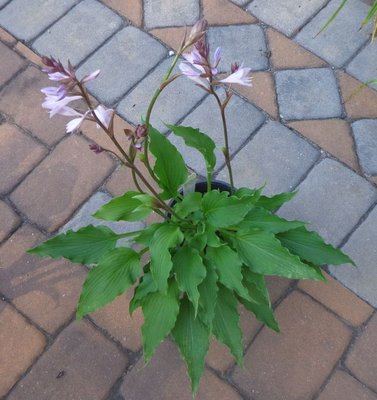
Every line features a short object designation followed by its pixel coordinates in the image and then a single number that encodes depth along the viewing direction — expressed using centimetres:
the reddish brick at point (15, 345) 146
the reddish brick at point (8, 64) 195
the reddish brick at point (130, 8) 203
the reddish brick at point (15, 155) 175
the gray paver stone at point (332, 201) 161
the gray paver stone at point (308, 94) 180
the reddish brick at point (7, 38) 200
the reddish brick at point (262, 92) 182
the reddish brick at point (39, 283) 154
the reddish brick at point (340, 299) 149
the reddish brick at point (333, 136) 172
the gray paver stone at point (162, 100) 183
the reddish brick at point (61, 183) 169
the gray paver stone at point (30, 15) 202
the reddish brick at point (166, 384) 141
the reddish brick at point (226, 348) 145
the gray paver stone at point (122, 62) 189
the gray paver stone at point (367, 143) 170
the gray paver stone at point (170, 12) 201
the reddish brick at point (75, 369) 143
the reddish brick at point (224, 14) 200
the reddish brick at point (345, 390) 139
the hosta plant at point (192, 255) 116
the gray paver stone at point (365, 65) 187
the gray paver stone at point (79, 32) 197
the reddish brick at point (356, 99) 179
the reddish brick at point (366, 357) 141
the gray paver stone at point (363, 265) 152
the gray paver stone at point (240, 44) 191
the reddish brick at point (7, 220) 167
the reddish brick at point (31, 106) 183
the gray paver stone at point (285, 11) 198
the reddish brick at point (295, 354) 141
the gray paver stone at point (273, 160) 169
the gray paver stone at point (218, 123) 175
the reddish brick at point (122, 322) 149
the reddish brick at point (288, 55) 190
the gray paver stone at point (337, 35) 192
